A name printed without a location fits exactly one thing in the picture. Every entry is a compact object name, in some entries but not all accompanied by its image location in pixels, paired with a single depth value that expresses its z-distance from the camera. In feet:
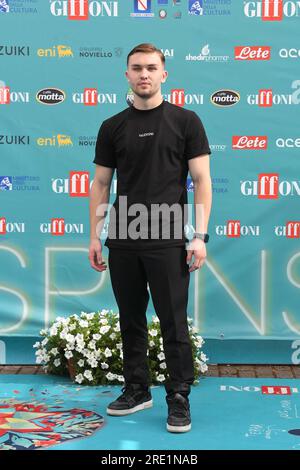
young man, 11.69
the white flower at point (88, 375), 14.19
